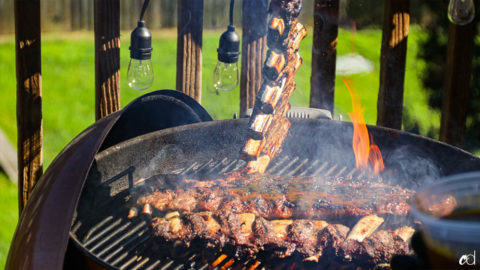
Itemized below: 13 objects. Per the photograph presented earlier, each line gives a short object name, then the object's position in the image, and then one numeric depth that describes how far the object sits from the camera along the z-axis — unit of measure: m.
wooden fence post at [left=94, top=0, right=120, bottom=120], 3.45
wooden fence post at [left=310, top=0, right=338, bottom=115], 3.80
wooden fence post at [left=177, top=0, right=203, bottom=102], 3.71
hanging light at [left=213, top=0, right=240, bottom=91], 3.40
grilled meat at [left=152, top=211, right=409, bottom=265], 2.28
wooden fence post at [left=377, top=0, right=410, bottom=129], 3.76
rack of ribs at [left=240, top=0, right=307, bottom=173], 2.81
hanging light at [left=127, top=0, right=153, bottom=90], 3.38
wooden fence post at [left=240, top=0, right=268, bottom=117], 3.79
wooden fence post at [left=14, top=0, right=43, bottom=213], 3.36
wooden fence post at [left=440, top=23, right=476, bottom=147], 3.72
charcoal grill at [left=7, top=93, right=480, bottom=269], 2.26
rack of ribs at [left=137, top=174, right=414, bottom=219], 2.57
